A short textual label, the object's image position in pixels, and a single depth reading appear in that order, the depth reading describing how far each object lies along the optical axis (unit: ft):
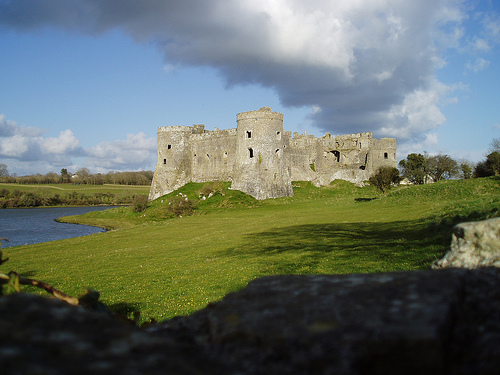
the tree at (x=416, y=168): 232.12
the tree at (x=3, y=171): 538.88
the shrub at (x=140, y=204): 204.85
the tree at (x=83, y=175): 556.10
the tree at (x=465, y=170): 254.27
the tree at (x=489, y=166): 190.93
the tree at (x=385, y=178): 165.90
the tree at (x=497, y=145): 220.19
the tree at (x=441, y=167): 237.86
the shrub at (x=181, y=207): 175.73
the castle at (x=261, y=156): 192.75
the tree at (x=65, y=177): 558.15
